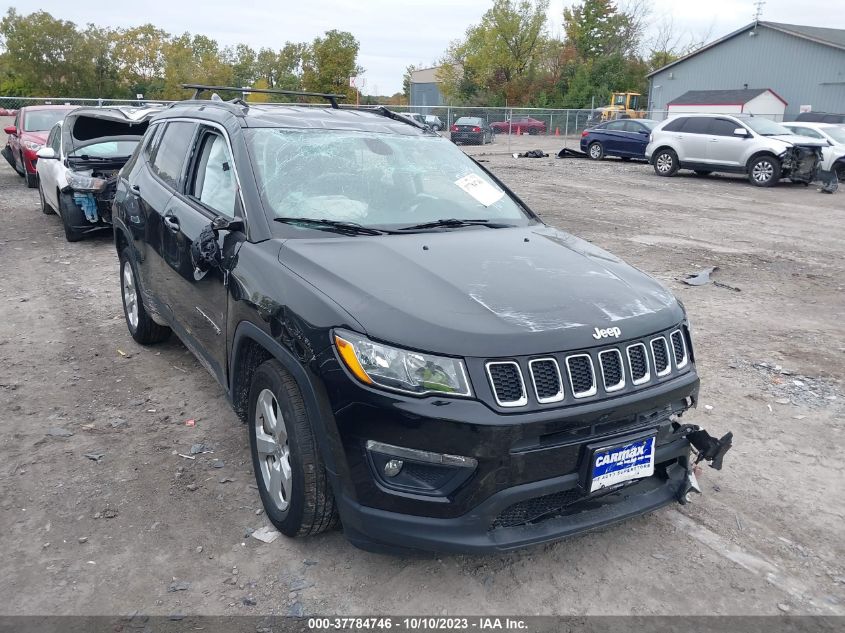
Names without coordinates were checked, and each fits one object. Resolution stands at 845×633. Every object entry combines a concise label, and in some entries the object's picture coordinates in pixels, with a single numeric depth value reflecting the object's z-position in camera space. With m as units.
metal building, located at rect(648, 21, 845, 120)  37.31
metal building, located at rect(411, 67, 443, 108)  78.56
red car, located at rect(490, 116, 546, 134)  32.03
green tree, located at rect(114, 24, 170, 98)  62.62
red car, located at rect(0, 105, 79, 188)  14.12
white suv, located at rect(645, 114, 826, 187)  17.17
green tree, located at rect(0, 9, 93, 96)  56.09
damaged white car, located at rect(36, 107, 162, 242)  9.39
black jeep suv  2.64
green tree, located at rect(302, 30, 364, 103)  58.22
